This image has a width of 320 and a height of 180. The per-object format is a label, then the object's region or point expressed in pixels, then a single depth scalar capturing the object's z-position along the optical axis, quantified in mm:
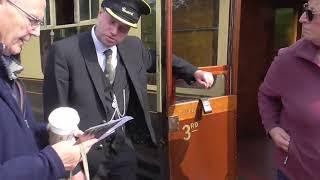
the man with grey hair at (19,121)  1319
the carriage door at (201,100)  2688
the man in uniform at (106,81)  2189
